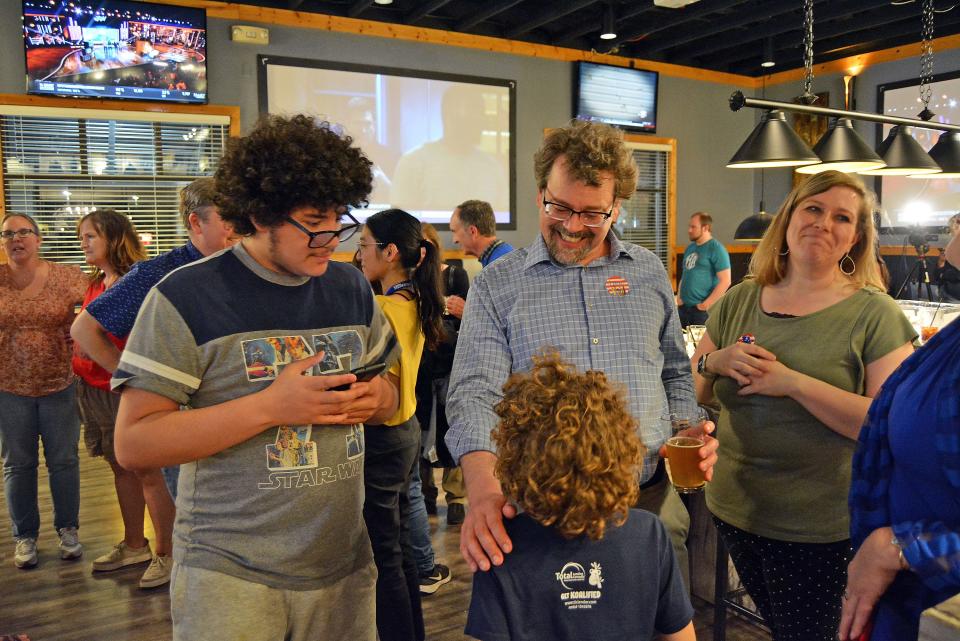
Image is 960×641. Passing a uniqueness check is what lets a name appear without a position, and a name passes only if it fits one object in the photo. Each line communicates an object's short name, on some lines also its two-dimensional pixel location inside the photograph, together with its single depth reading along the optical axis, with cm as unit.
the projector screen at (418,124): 669
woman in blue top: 114
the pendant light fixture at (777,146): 383
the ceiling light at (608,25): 686
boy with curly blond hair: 118
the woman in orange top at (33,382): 344
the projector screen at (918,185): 758
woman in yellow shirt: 239
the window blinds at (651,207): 864
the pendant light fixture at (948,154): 427
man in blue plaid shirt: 159
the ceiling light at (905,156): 414
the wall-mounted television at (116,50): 568
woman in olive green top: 178
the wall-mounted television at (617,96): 800
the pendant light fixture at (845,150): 393
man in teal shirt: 698
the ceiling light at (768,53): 794
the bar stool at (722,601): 245
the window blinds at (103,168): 588
